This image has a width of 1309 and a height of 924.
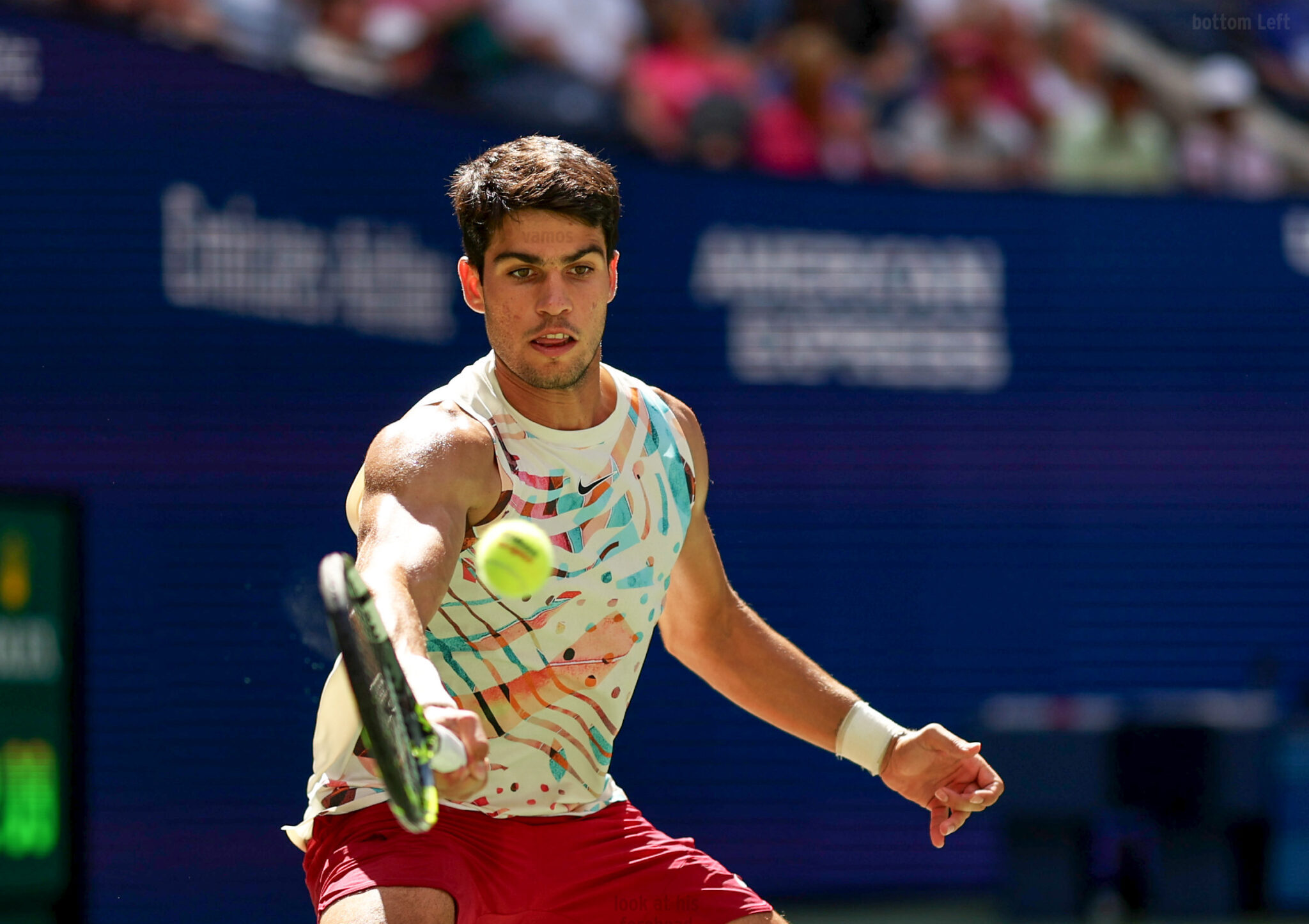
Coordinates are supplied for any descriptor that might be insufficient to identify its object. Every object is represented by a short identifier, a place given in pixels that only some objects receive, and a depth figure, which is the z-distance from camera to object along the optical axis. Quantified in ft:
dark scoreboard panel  34.32
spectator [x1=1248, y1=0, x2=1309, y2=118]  60.90
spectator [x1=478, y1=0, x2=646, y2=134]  51.55
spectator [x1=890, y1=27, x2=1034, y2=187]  54.44
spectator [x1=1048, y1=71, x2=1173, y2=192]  55.11
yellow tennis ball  18.30
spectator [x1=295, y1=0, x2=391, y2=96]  51.19
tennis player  19.53
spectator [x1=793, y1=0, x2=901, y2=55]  55.72
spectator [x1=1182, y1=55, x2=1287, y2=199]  55.52
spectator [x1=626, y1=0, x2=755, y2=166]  52.90
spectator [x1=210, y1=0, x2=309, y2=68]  50.62
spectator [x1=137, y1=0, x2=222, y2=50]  50.06
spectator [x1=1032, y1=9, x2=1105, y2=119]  57.00
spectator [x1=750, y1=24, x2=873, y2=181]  53.67
